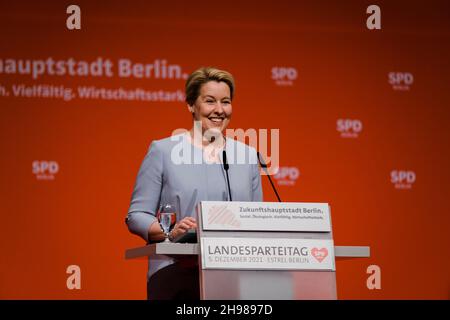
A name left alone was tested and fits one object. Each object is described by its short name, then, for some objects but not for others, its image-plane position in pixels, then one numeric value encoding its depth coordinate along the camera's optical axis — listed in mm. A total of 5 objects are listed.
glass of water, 5867
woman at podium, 6234
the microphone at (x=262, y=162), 6411
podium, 5176
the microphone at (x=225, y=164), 6504
